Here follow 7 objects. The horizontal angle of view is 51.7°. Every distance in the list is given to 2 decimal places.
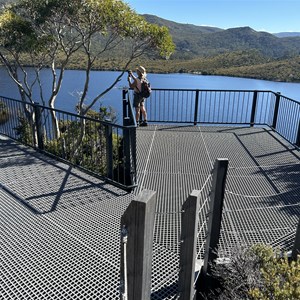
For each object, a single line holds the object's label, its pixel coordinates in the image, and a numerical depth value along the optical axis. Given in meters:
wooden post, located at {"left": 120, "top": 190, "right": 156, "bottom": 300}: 1.58
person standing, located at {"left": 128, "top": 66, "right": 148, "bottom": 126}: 7.40
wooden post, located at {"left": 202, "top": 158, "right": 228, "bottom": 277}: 2.49
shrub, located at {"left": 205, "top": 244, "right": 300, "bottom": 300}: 1.99
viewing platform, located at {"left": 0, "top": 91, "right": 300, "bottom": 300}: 2.74
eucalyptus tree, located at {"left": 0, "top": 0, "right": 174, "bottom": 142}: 8.26
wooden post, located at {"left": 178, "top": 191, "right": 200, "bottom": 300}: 2.10
